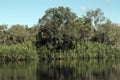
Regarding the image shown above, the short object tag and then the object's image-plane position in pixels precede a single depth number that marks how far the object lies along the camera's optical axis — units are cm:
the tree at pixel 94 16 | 6357
